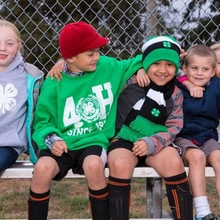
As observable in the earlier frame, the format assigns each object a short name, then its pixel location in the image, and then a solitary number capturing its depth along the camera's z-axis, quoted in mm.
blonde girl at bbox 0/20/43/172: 4654
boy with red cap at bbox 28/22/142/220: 4349
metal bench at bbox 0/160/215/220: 4405
